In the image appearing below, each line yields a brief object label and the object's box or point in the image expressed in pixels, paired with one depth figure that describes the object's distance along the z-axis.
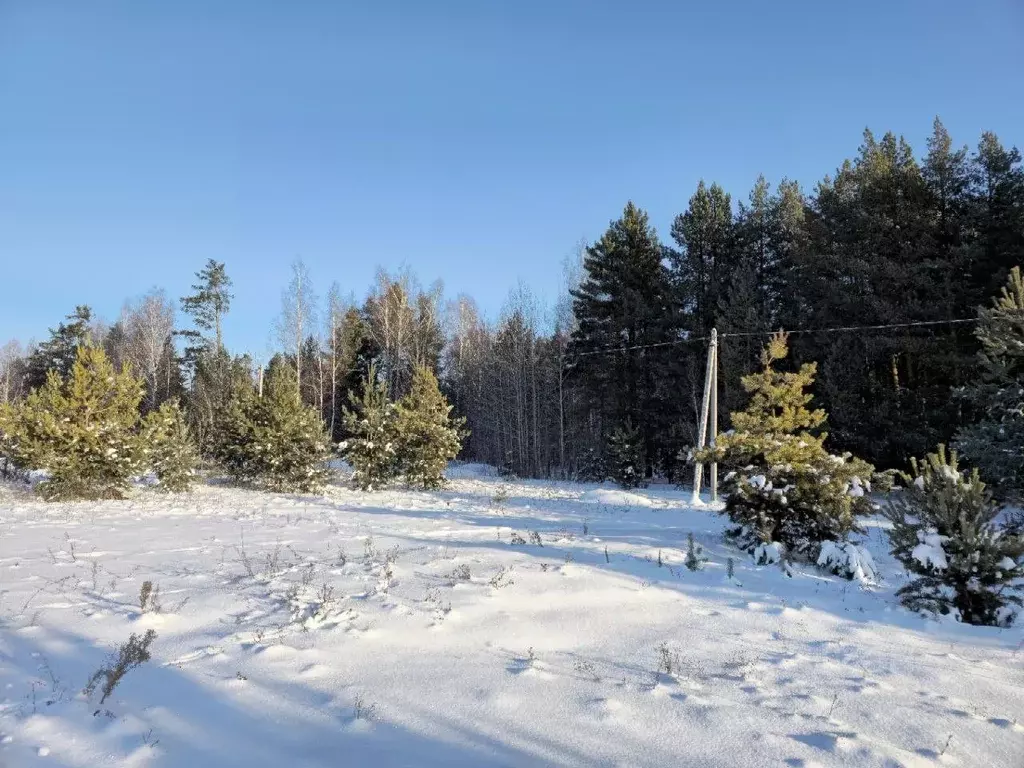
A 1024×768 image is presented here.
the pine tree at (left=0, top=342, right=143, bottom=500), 15.07
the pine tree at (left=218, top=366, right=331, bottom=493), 18.61
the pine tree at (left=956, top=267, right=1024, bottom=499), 10.38
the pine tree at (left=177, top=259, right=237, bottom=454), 38.22
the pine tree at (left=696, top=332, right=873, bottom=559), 8.66
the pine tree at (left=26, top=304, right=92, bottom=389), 45.81
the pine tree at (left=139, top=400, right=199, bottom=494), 17.83
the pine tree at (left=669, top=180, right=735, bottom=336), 31.36
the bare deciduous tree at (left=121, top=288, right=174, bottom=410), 39.47
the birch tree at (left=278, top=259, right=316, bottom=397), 36.84
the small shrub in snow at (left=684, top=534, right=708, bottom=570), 7.59
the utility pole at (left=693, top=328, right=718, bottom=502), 18.39
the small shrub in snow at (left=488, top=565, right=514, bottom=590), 6.30
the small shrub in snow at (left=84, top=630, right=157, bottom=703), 3.87
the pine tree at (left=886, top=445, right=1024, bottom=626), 5.80
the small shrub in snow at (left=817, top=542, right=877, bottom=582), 7.60
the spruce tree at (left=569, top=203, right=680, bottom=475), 31.25
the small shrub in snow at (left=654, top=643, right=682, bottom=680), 4.29
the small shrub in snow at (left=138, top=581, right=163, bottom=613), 5.32
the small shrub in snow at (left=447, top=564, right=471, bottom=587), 6.53
